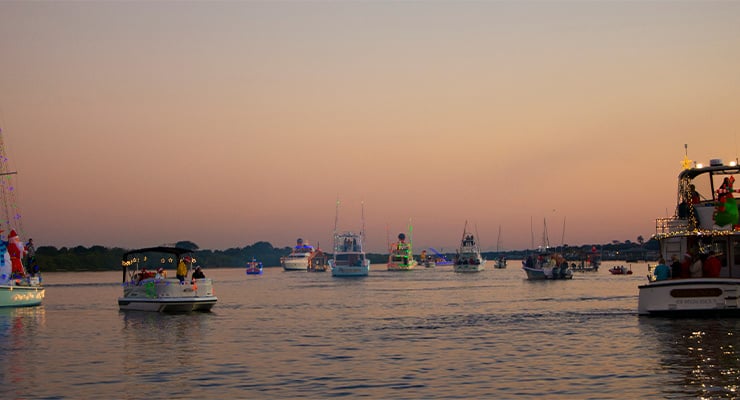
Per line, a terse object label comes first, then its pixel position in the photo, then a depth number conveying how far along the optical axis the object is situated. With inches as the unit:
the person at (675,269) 1559.8
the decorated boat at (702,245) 1478.8
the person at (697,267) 1524.4
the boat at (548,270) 4938.5
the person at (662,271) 1593.3
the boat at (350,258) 6136.8
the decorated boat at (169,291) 2020.2
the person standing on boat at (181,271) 2032.5
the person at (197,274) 2055.9
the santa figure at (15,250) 2394.2
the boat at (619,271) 6707.7
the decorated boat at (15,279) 2317.9
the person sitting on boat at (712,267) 1501.0
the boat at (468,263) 7609.7
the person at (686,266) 1553.9
